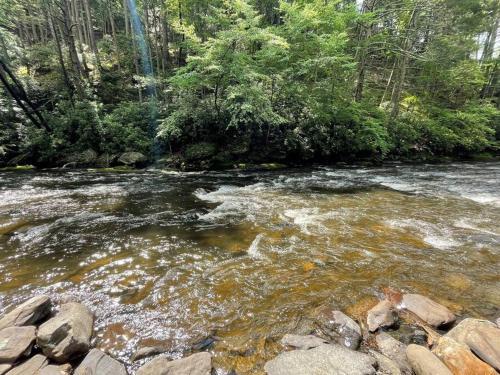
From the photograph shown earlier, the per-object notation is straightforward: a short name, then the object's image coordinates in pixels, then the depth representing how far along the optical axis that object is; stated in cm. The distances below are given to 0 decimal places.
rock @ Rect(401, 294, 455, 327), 340
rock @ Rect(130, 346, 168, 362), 287
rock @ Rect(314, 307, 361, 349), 312
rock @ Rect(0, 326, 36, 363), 269
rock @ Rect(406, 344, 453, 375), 262
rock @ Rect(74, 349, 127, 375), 262
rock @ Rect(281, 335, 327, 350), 301
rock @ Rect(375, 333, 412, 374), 278
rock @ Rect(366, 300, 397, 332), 335
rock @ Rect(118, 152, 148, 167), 1377
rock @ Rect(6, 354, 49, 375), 257
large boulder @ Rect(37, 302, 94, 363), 279
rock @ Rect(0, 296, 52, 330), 312
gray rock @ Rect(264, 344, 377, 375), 258
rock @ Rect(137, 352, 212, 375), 260
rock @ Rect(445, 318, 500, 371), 278
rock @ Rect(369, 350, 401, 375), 268
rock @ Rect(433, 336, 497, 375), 267
